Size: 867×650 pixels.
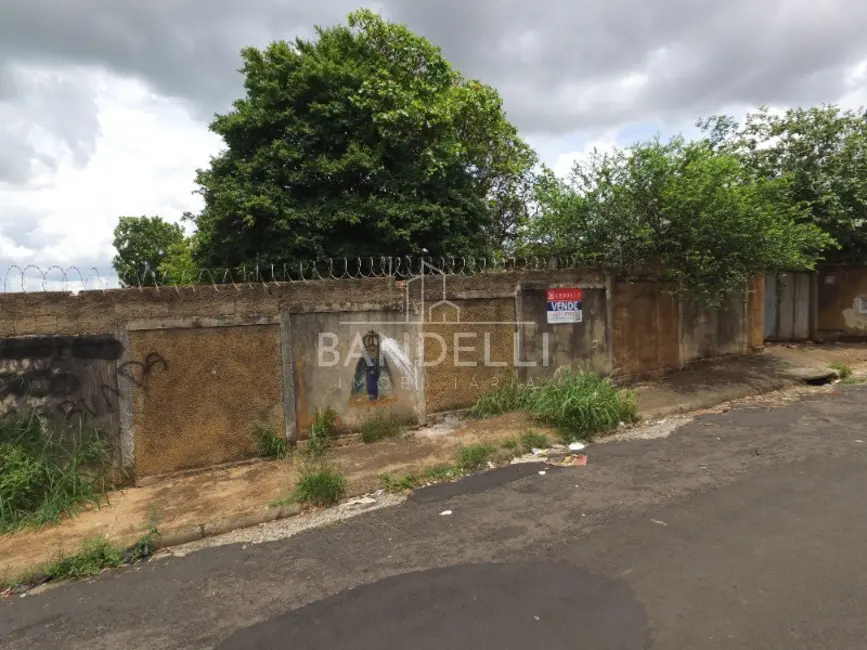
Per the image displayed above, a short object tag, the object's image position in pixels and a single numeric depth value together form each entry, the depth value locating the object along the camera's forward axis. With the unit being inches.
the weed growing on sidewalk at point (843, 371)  353.4
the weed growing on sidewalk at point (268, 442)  217.5
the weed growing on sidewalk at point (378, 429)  238.2
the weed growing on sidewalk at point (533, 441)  225.1
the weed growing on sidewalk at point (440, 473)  197.5
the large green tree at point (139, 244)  1123.3
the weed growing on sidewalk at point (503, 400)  266.2
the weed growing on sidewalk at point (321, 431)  225.0
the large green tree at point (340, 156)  403.2
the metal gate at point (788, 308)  492.4
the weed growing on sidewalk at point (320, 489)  178.5
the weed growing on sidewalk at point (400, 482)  190.1
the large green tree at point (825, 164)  422.3
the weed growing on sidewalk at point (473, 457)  206.5
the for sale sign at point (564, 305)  292.2
